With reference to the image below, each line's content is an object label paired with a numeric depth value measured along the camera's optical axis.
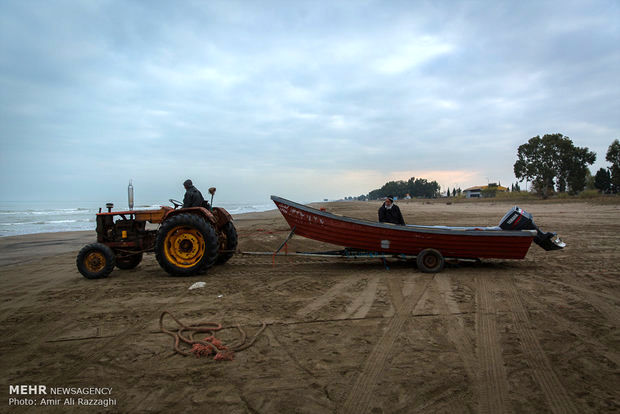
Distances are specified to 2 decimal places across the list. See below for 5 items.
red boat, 5.17
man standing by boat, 6.10
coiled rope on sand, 2.59
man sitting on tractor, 5.52
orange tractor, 5.09
